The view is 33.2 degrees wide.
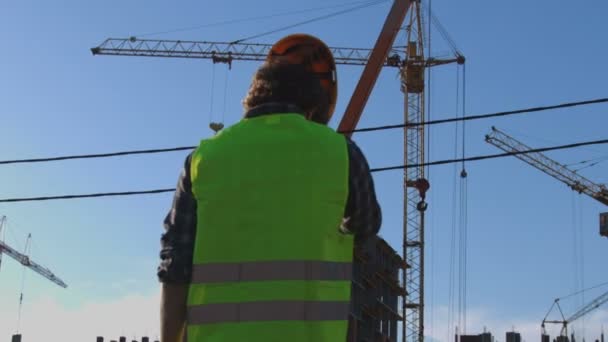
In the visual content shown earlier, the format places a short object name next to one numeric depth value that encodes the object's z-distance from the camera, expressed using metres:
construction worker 2.89
